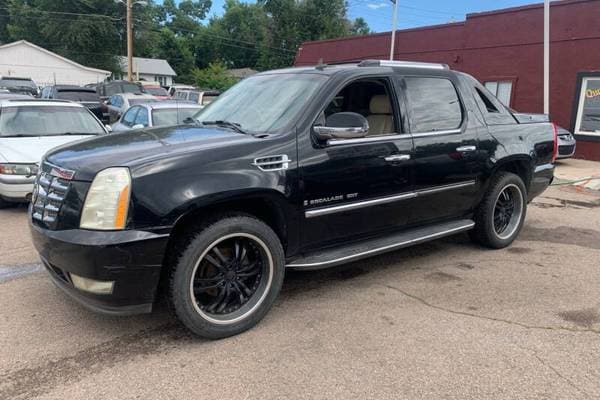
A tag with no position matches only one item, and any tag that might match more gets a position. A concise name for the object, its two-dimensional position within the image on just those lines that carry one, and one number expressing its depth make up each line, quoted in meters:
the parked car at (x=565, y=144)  12.15
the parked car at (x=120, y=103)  14.71
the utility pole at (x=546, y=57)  11.04
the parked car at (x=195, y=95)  16.17
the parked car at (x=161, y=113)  9.32
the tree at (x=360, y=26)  80.35
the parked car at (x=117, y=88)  23.53
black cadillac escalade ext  3.11
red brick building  13.79
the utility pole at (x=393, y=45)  19.56
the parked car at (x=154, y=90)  23.59
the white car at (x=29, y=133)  6.66
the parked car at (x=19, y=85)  24.51
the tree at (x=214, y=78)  50.88
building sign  13.78
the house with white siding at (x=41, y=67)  49.44
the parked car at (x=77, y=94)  16.83
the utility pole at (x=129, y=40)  31.74
